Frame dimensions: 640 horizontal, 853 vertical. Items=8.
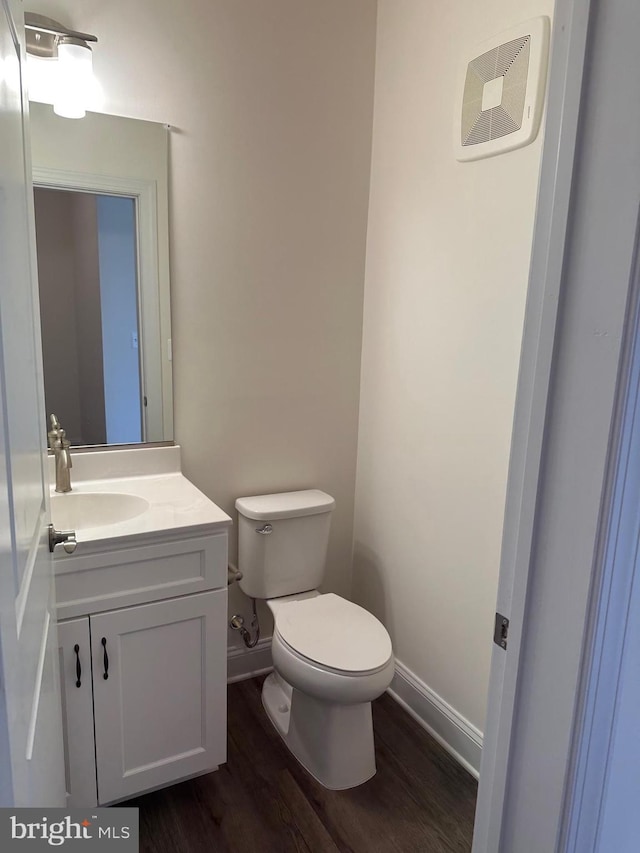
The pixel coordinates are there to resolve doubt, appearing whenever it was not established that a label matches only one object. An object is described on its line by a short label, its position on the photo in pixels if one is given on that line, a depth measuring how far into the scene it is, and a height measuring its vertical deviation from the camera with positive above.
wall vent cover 1.50 +0.64
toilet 1.71 -0.96
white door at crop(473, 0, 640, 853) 0.64 -0.10
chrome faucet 1.76 -0.42
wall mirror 1.74 +0.13
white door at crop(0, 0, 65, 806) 0.65 -0.24
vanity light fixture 1.58 +0.69
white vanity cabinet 1.47 -0.91
